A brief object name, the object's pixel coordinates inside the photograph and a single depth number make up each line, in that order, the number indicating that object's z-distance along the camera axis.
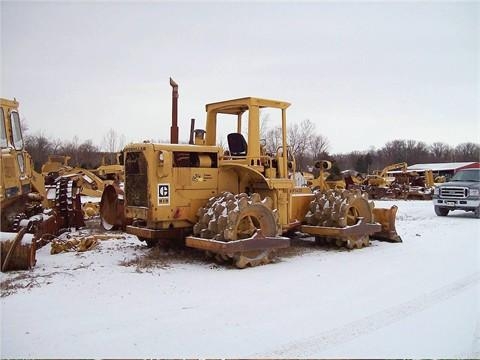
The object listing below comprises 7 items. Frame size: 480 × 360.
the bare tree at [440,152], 92.38
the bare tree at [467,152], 84.14
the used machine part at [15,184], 8.44
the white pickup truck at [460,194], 16.62
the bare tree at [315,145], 53.04
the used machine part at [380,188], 30.11
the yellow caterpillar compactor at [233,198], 7.65
